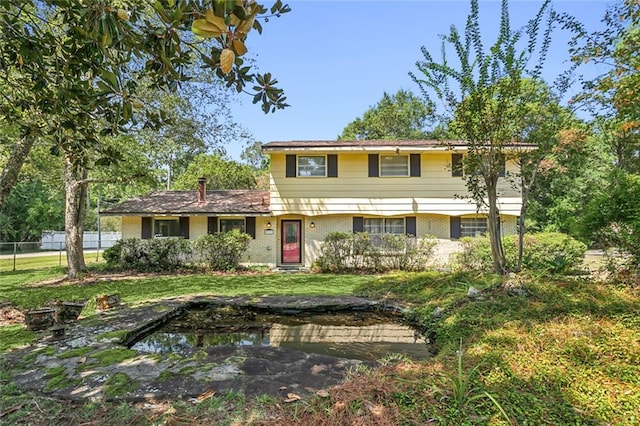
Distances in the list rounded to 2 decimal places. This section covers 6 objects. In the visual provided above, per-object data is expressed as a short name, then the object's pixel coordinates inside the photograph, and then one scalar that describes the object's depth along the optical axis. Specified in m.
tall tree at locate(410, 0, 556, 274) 6.99
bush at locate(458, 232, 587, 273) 10.80
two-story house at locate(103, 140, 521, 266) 14.00
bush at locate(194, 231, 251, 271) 13.07
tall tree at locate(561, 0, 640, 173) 7.66
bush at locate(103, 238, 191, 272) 13.32
